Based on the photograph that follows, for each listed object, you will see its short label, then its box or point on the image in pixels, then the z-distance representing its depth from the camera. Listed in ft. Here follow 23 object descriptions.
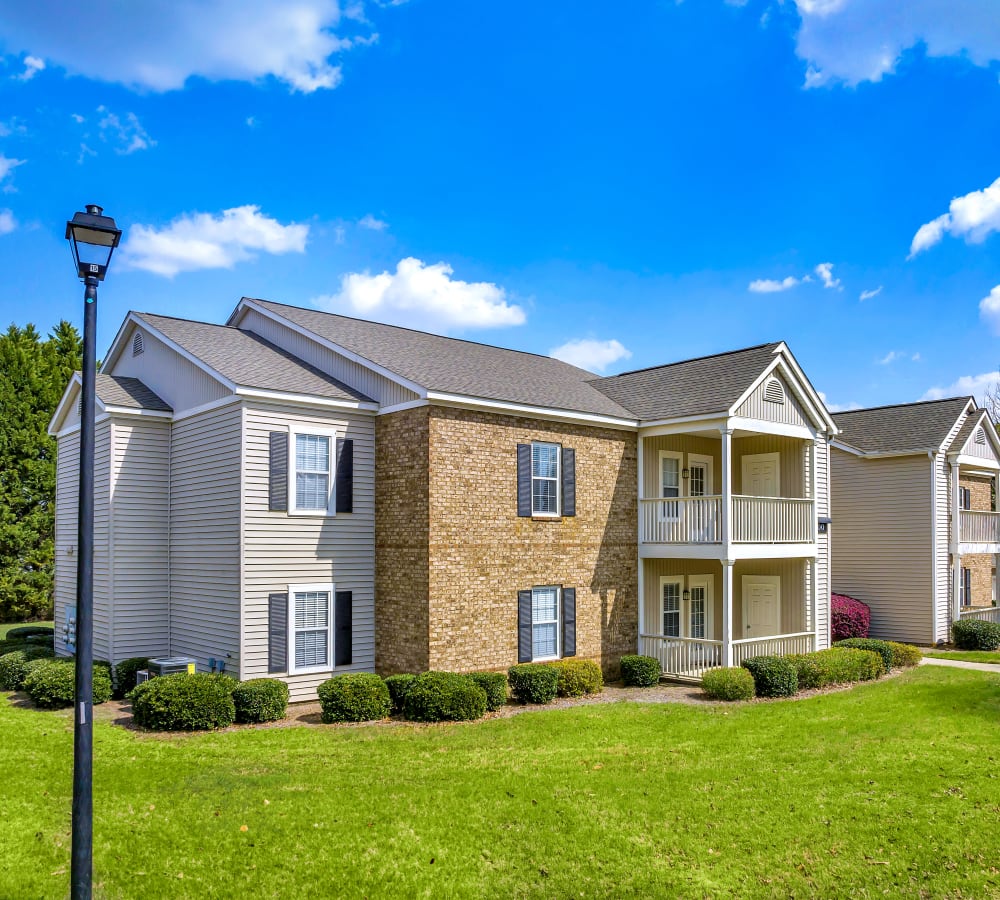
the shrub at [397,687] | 48.52
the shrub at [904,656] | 69.67
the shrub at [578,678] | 55.52
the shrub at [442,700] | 46.85
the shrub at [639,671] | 60.95
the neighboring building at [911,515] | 86.22
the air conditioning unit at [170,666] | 52.01
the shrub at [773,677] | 57.16
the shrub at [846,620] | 83.41
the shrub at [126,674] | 54.44
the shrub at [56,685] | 49.19
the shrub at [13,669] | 56.44
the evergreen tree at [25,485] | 114.21
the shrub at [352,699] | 46.44
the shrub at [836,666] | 60.03
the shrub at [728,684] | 55.16
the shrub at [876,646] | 68.03
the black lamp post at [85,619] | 21.50
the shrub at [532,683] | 52.80
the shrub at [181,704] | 43.73
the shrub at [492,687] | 50.29
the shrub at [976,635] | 83.76
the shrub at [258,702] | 46.62
